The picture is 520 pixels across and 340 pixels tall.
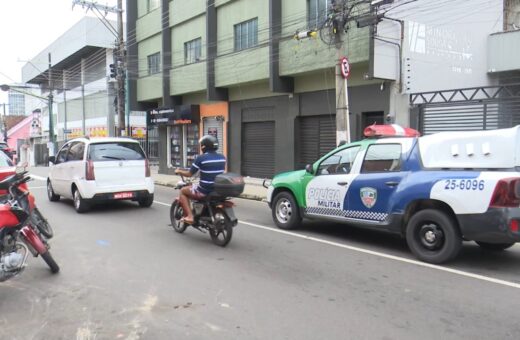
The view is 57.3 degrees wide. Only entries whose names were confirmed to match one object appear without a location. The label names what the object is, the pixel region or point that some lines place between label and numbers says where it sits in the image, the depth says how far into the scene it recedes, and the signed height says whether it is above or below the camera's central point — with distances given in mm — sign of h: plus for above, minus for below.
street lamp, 35256 +3660
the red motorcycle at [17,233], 4945 -985
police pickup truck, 5875 -630
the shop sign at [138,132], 35616 +911
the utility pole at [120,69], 24203 +3917
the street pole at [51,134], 38938 +936
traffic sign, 12562 +2007
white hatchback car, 10759 -641
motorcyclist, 7383 -344
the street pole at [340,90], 12547 +1404
